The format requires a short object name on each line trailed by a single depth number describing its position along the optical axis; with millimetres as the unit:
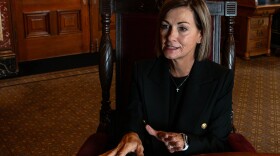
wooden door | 5027
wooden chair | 1953
